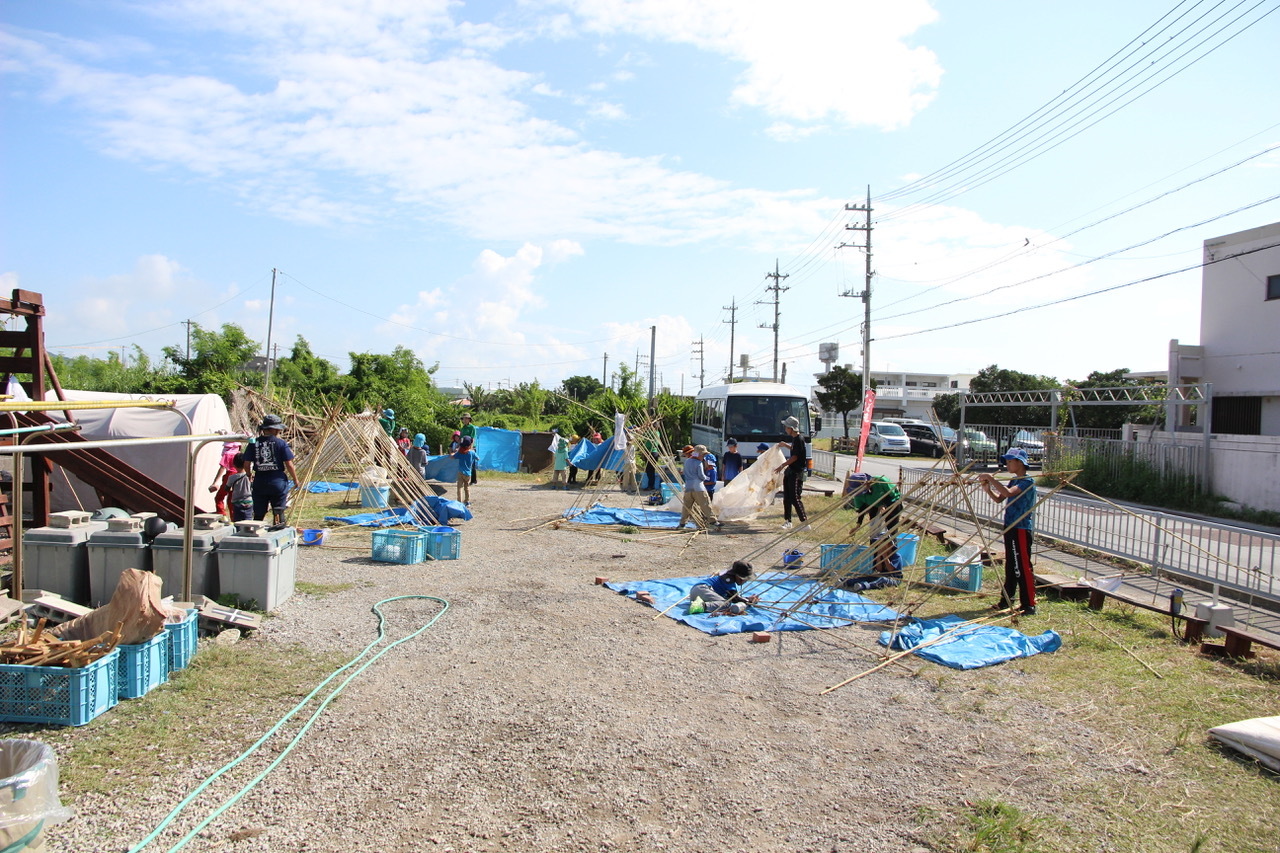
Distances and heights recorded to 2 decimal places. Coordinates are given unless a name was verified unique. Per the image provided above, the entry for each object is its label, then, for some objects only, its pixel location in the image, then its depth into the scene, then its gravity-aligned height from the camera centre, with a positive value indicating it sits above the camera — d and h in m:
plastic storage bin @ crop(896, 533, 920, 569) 8.76 -1.65
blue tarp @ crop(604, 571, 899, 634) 7.00 -1.98
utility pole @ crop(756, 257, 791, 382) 42.19 +6.90
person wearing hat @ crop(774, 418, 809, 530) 12.95 -1.02
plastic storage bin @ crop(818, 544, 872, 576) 7.47 -1.56
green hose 3.38 -1.93
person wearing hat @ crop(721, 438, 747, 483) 14.80 -1.03
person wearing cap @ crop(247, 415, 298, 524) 8.93 -0.78
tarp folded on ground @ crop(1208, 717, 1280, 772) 4.32 -1.86
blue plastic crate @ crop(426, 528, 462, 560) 9.79 -1.83
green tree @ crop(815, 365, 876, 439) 39.97 +1.18
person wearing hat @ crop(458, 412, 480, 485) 15.56 -0.55
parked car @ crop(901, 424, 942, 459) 34.44 -1.16
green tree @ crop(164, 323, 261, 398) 23.83 +1.41
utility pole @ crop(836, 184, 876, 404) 28.12 +3.84
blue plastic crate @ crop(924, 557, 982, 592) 8.62 -1.86
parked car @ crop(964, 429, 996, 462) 24.44 -0.95
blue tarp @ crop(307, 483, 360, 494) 16.23 -1.89
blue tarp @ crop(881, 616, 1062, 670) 6.14 -1.96
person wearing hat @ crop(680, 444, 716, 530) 12.35 -1.42
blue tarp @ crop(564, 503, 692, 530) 13.51 -2.00
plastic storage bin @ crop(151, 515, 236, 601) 6.64 -1.43
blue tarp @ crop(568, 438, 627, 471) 17.55 -1.23
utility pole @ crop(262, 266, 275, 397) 21.47 +0.84
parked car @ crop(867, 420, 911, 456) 34.22 -1.21
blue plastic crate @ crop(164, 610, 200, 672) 5.15 -1.68
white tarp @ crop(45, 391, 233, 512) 11.52 -0.59
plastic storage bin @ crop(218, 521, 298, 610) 6.71 -1.47
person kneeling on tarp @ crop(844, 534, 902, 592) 8.59 -1.84
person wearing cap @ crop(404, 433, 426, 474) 15.05 -1.06
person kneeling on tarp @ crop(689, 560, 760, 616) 7.41 -1.88
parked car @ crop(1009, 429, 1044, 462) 22.12 -0.79
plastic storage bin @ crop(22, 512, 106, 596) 6.44 -1.40
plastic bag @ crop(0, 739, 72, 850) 2.94 -1.60
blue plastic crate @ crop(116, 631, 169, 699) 4.67 -1.70
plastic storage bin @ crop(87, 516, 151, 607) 6.52 -1.38
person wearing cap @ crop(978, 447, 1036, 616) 7.45 -1.10
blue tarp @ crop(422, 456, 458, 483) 19.30 -1.66
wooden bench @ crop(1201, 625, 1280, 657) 6.07 -1.81
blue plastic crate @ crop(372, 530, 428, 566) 9.49 -1.81
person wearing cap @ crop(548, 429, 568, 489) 20.42 -1.49
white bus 19.69 -0.06
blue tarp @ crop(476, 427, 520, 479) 23.00 -1.36
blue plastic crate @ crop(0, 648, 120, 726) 4.30 -1.70
